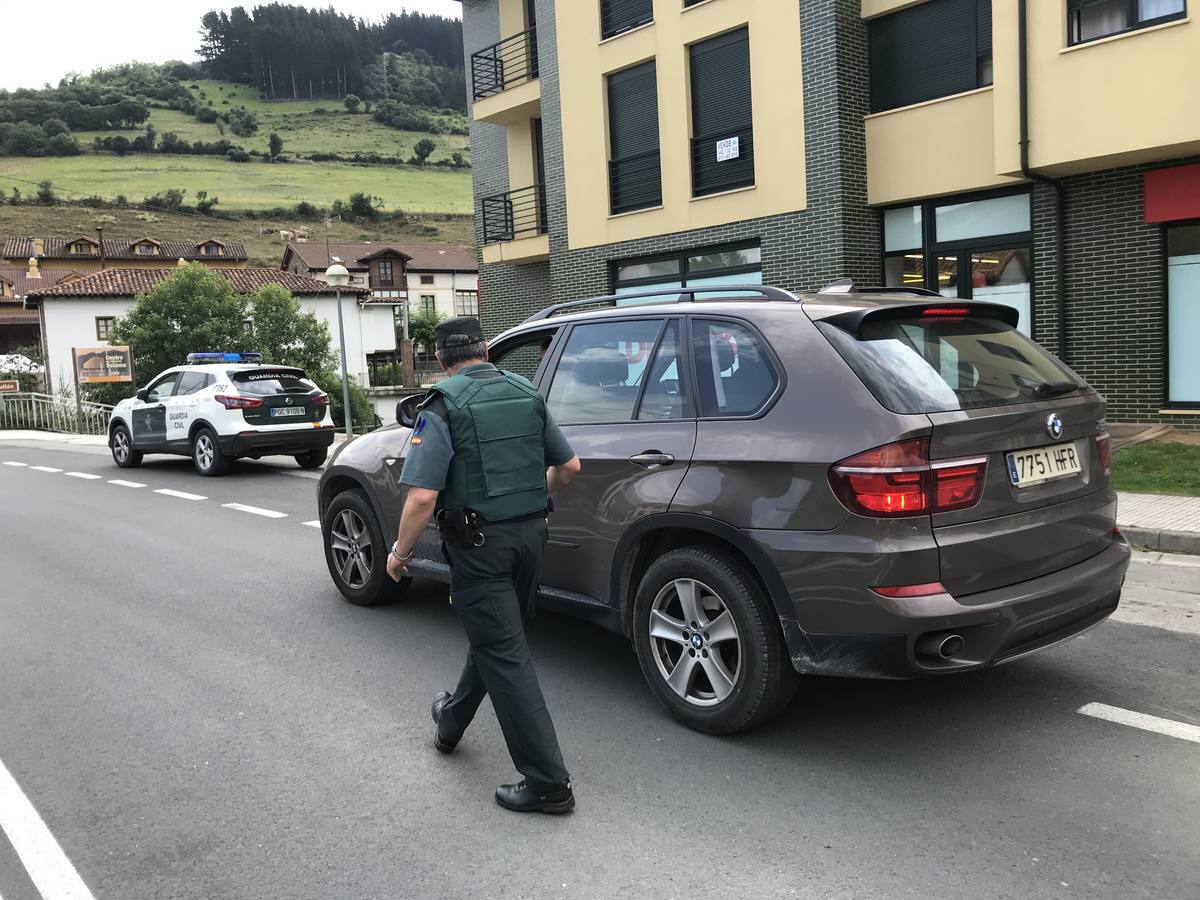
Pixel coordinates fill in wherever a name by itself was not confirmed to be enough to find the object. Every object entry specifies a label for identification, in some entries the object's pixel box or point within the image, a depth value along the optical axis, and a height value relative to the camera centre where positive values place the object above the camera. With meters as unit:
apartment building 12.43 +2.43
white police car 14.16 -0.77
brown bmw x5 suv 3.51 -0.63
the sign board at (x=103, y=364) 30.05 +0.10
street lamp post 18.39 +1.38
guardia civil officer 3.41 -0.61
